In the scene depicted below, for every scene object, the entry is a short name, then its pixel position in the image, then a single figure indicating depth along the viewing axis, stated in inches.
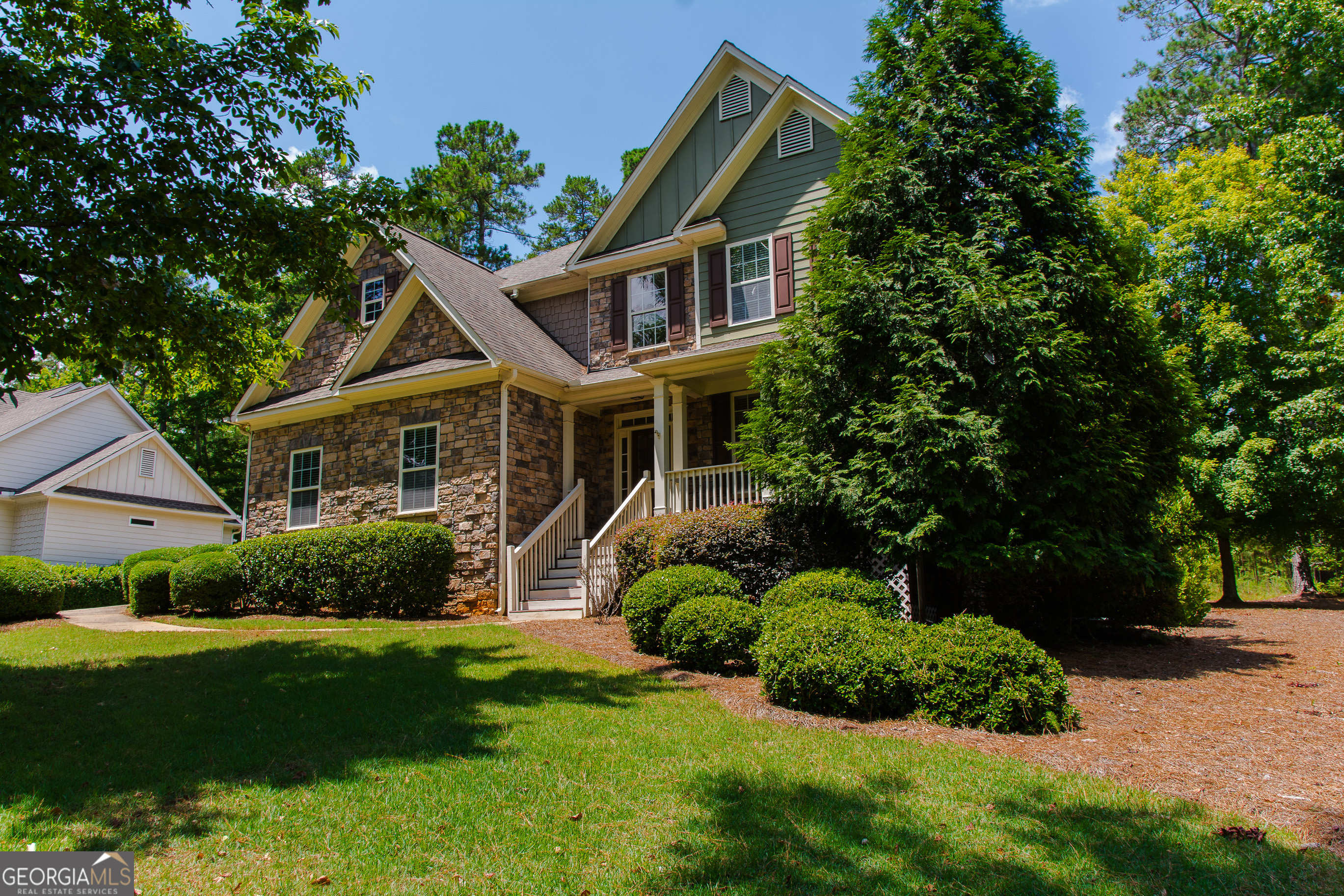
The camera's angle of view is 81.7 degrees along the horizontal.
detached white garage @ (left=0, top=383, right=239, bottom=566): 803.4
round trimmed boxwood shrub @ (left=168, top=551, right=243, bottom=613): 493.7
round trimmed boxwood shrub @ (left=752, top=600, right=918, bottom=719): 231.3
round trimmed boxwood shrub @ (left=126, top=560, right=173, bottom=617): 509.7
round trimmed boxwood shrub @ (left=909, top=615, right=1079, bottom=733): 216.2
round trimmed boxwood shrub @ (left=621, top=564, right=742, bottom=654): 330.0
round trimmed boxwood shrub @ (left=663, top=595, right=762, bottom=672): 297.1
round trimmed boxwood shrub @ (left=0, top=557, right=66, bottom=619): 505.7
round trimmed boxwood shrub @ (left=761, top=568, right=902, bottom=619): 295.3
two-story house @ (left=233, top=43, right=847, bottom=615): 508.1
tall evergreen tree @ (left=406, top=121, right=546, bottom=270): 1240.8
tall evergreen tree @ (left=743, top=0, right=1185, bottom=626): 297.7
